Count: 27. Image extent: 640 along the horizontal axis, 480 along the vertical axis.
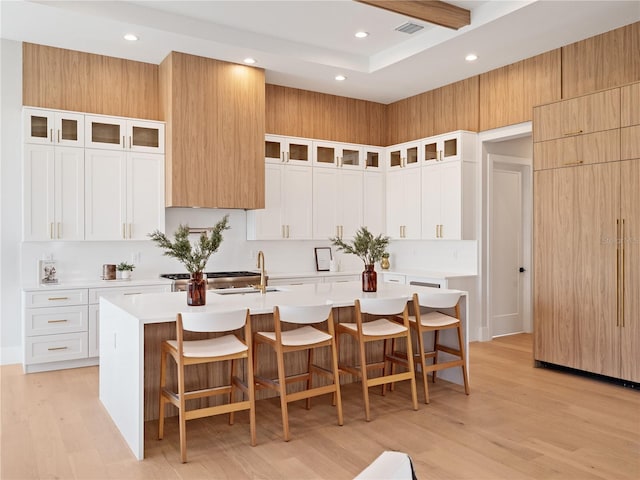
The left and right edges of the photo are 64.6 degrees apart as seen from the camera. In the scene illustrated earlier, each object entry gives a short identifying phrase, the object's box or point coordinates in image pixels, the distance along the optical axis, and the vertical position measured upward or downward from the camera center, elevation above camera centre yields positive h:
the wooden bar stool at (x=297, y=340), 3.26 -0.67
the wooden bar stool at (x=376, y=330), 3.63 -0.67
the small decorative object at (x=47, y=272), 5.17 -0.30
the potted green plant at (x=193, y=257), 3.42 -0.11
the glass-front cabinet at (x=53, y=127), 4.96 +1.15
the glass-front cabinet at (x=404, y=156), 6.77 +1.16
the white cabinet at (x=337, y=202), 6.74 +0.52
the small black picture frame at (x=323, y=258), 6.99 -0.25
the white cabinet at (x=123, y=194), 5.26 +0.51
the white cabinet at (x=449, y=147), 6.13 +1.16
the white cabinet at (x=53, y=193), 4.97 +0.50
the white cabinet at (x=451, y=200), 6.14 +0.48
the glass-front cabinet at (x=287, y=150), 6.33 +1.16
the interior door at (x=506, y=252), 6.54 -0.18
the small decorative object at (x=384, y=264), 7.10 -0.34
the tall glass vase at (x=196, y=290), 3.48 -0.33
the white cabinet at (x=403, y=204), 6.77 +0.50
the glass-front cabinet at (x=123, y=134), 5.25 +1.15
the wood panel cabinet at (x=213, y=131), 5.43 +1.22
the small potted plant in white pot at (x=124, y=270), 5.45 -0.30
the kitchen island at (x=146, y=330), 3.02 -0.62
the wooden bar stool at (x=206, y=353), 2.98 -0.68
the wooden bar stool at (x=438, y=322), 3.94 -0.66
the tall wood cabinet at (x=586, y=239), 4.28 +0.00
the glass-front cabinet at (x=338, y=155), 6.73 +1.16
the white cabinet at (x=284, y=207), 6.32 +0.43
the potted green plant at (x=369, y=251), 4.21 -0.10
